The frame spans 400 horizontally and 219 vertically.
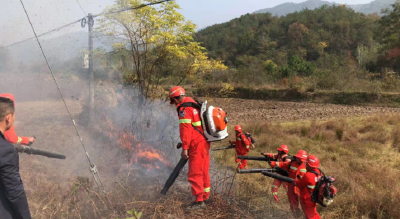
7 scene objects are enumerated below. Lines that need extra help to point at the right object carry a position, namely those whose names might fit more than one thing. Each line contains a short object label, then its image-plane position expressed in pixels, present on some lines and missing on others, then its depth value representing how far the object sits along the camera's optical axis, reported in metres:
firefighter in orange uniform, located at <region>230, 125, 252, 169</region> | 6.39
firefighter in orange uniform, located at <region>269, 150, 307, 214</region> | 4.25
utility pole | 8.28
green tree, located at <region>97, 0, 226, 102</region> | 8.24
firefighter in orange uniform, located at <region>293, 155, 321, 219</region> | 3.62
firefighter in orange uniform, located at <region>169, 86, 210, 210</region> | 3.83
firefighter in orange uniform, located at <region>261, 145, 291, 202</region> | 4.74
